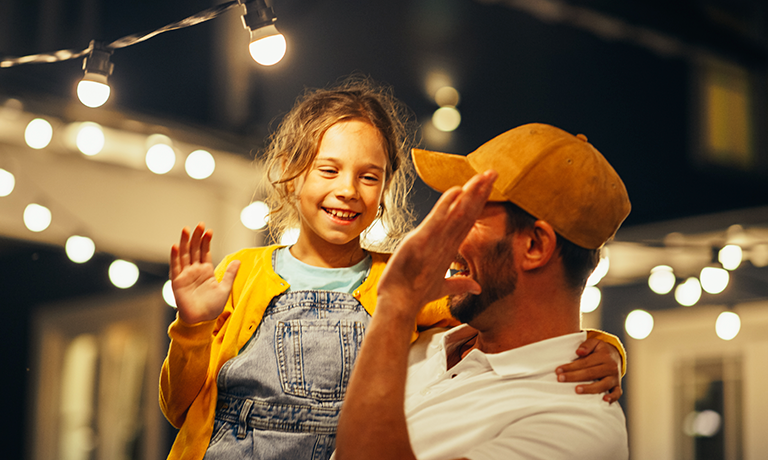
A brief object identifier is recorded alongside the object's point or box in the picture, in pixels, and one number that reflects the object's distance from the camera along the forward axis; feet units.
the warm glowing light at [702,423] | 15.34
